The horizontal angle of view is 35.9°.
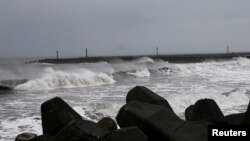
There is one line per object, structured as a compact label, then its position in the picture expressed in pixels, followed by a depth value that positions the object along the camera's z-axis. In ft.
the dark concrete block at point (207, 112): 21.39
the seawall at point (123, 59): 185.78
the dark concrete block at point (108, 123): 19.40
